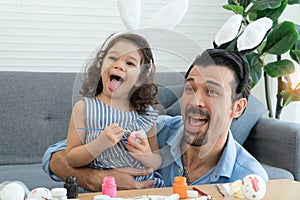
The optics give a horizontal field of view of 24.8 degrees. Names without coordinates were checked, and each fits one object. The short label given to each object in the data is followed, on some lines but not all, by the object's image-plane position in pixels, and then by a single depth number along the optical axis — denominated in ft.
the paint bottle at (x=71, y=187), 5.82
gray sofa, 10.66
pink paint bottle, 5.77
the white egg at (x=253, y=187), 5.95
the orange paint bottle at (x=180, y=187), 5.97
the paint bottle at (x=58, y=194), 5.51
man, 5.96
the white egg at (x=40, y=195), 5.67
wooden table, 6.03
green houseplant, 12.01
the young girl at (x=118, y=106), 5.66
